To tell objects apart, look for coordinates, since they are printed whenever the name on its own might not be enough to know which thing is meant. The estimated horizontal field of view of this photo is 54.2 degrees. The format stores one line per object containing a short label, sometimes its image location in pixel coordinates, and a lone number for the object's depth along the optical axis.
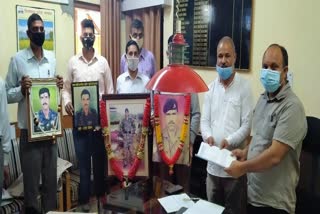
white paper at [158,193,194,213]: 1.81
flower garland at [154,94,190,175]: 2.17
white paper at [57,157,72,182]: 2.82
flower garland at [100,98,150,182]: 2.19
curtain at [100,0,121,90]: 3.78
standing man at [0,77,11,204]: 2.18
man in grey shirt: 1.56
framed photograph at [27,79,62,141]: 2.20
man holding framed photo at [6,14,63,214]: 2.26
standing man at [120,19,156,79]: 3.17
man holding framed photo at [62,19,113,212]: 2.46
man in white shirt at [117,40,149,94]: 2.54
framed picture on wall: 3.14
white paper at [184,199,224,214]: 1.71
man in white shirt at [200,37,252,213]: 2.08
